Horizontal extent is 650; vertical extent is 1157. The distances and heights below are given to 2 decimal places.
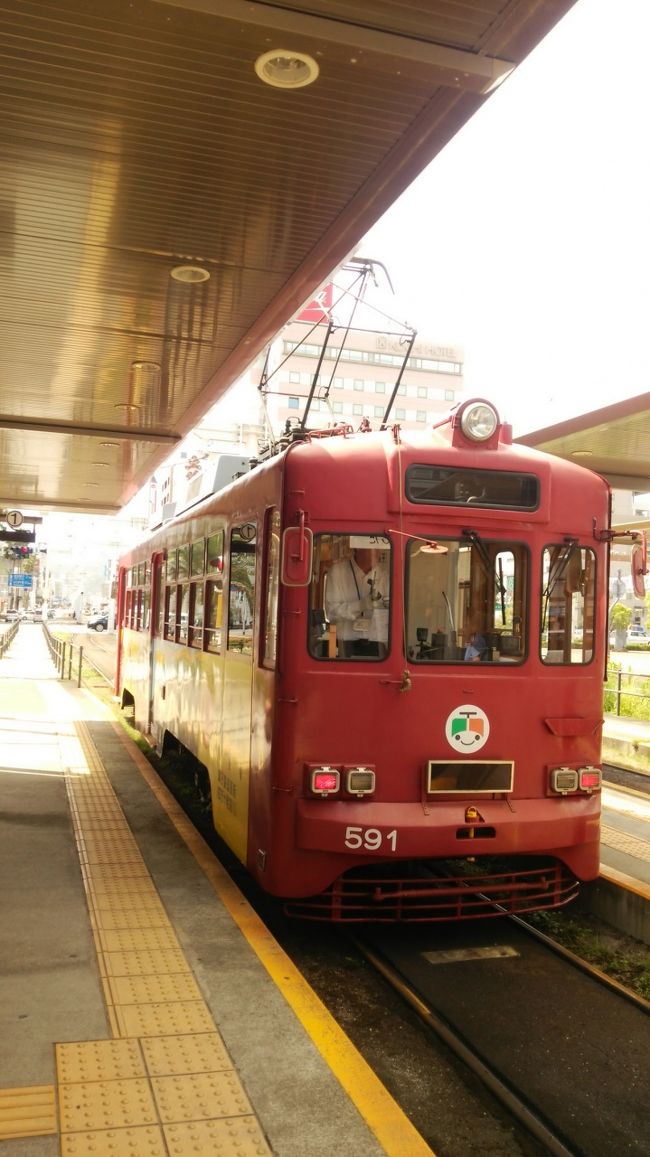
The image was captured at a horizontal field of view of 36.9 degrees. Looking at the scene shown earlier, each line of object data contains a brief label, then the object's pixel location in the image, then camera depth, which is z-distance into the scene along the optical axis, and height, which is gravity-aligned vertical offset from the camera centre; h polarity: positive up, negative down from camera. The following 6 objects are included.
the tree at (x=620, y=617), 34.32 +0.32
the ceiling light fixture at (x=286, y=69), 4.23 +2.42
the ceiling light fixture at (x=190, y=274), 6.89 +2.42
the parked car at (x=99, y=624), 65.19 -1.05
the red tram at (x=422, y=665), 5.20 -0.26
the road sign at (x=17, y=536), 17.42 +1.25
